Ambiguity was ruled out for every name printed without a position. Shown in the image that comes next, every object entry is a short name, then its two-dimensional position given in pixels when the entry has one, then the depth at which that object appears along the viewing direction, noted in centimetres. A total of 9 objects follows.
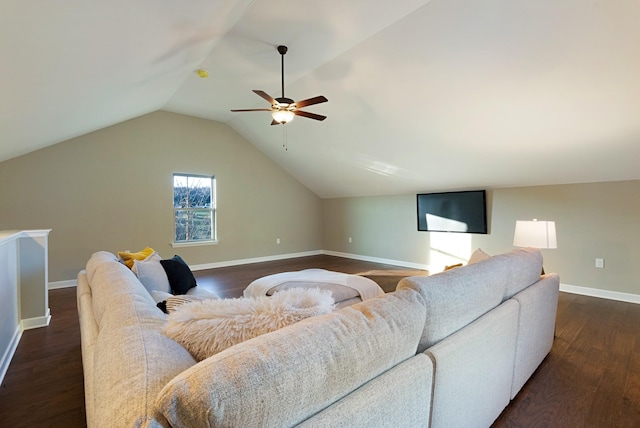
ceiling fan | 310
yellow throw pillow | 269
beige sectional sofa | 60
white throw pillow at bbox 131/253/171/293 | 241
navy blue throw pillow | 274
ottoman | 278
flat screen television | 523
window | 592
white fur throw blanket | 88
